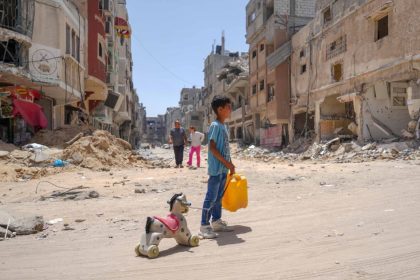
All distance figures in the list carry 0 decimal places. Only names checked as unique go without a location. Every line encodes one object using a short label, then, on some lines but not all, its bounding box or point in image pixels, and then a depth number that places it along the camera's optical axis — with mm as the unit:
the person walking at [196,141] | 13297
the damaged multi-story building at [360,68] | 15766
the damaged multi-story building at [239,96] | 38156
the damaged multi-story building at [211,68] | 56741
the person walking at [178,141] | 13195
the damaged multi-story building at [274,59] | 28375
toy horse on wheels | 3381
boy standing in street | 4055
